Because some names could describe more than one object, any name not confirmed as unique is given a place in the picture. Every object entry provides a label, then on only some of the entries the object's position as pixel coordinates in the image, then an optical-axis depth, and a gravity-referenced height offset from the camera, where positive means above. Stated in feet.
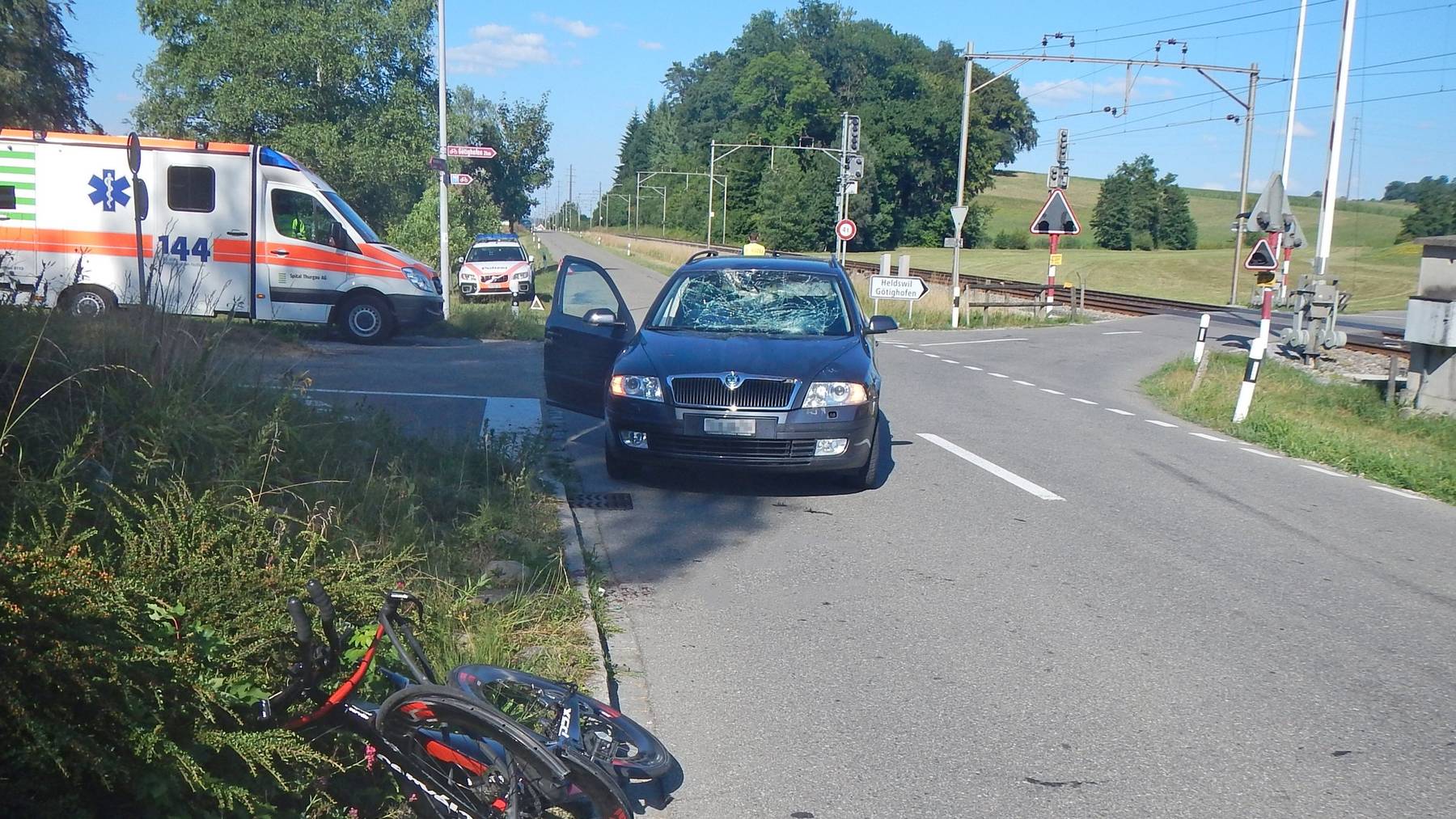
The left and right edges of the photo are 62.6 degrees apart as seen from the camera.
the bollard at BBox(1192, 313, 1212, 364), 62.39 -3.18
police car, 103.19 -2.84
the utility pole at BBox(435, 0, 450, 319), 73.51 +2.71
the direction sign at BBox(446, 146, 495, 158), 74.28 +5.62
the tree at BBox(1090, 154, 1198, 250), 309.42 +15.85
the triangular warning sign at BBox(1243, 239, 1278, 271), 64.13 +1.10
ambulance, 55.72 -0.05
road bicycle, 10.84 -4.64
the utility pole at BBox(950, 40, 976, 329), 101.45 +4.48
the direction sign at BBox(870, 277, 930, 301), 92.32 -1.99
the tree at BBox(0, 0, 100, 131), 82.84 +11.24
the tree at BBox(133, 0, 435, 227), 106.63 +13.83
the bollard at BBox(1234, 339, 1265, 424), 46.60 -3.91
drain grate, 26.50 -5.65
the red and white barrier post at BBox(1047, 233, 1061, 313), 110.79 -0.89
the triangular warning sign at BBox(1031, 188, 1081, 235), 89.20 +3.79
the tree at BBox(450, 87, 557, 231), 174.81 +13.78
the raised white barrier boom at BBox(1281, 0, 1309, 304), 94.84 +14.70
